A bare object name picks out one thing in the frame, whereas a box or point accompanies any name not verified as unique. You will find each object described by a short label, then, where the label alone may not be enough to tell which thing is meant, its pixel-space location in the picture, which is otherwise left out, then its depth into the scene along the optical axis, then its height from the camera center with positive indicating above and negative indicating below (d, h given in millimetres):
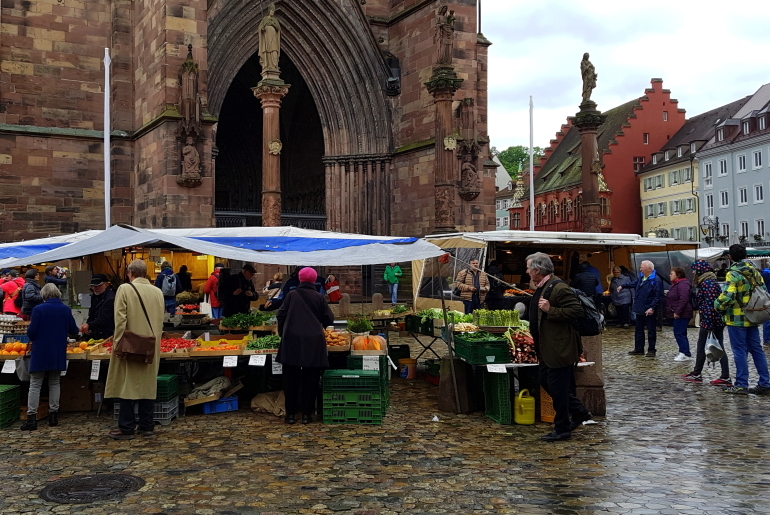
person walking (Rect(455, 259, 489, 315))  14117 +111
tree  73406 +13236
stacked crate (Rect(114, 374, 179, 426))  7742 -1095
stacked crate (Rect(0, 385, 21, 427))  7688 -1085
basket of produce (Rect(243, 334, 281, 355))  8297 -551
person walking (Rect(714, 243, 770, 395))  9086 -410
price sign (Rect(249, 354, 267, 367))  8172 -697
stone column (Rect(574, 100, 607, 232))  21922 +3555
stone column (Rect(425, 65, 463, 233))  18812 +3745
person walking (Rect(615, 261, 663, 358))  12852 -275
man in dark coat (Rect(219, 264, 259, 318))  12484 +72
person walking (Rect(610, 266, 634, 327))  17750 -85
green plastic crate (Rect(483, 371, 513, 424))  7797 -1113
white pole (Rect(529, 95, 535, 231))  25844 +5507
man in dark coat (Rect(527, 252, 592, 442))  6734 -398
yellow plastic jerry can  7695 -1219
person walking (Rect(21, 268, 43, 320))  10469 +89
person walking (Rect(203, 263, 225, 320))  14961 +76
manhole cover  5203 -1368
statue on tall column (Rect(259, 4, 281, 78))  17172 +5834
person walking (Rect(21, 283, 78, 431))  7531 -501
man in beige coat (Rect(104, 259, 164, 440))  7090 -662
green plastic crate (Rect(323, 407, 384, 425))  7773 -1253
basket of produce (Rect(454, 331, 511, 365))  7809 -615
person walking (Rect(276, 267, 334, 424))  7734 -498
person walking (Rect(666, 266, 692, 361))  11766 -231
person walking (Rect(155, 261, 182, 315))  15136 +251
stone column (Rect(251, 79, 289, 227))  17375 +3479
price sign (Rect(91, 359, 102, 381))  8047 -752
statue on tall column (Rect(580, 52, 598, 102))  21844 +6265
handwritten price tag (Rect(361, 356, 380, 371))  8203 -753
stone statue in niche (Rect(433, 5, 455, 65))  18797 +6431
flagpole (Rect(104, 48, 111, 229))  16938 +3599
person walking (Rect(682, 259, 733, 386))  9789 -501
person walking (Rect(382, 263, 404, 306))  20562 +451
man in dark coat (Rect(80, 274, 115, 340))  8352 -130
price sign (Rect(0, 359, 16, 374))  8000 -701
